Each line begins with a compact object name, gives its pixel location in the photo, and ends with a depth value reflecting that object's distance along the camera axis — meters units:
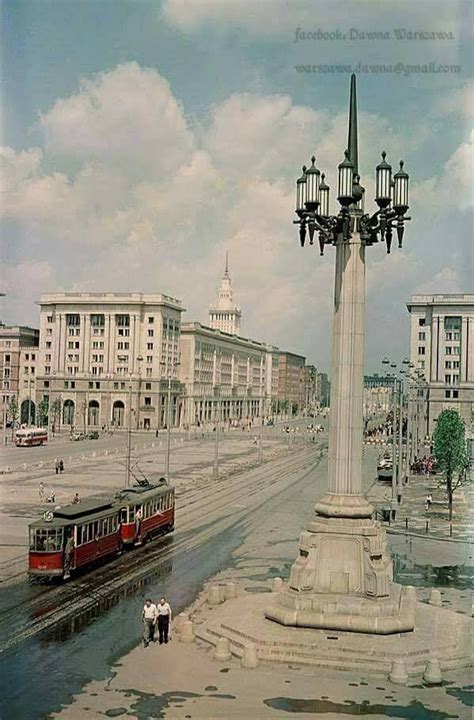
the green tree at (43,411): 144.75
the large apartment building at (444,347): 142.38
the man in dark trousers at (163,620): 23.06
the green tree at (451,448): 57.53
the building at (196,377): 181.75
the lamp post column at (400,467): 62.96
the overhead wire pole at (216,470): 74.02
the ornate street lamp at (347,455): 24.05
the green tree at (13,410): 136.25
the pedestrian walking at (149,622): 23.11
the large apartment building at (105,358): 155.88
